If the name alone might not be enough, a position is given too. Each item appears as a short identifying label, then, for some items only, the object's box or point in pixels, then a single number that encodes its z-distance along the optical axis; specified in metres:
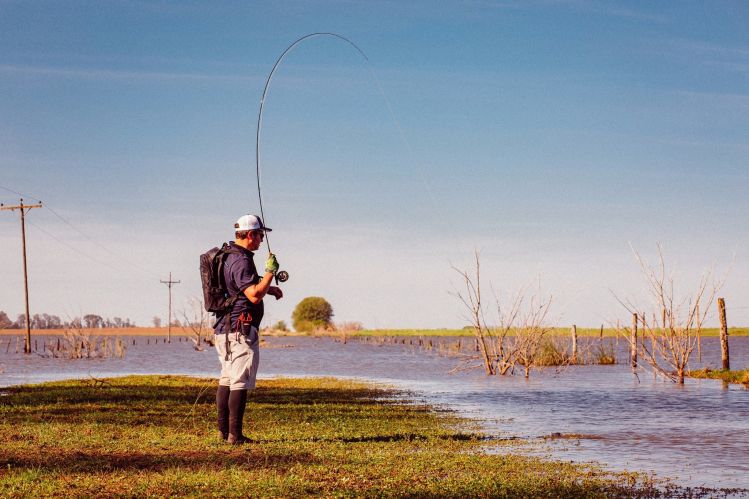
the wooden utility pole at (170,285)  94.62
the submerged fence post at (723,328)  34.91
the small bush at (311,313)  168.50
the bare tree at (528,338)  30.70
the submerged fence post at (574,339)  46.41
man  9.97
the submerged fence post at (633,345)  34.78
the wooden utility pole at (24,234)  54.12
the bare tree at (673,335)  26.78
